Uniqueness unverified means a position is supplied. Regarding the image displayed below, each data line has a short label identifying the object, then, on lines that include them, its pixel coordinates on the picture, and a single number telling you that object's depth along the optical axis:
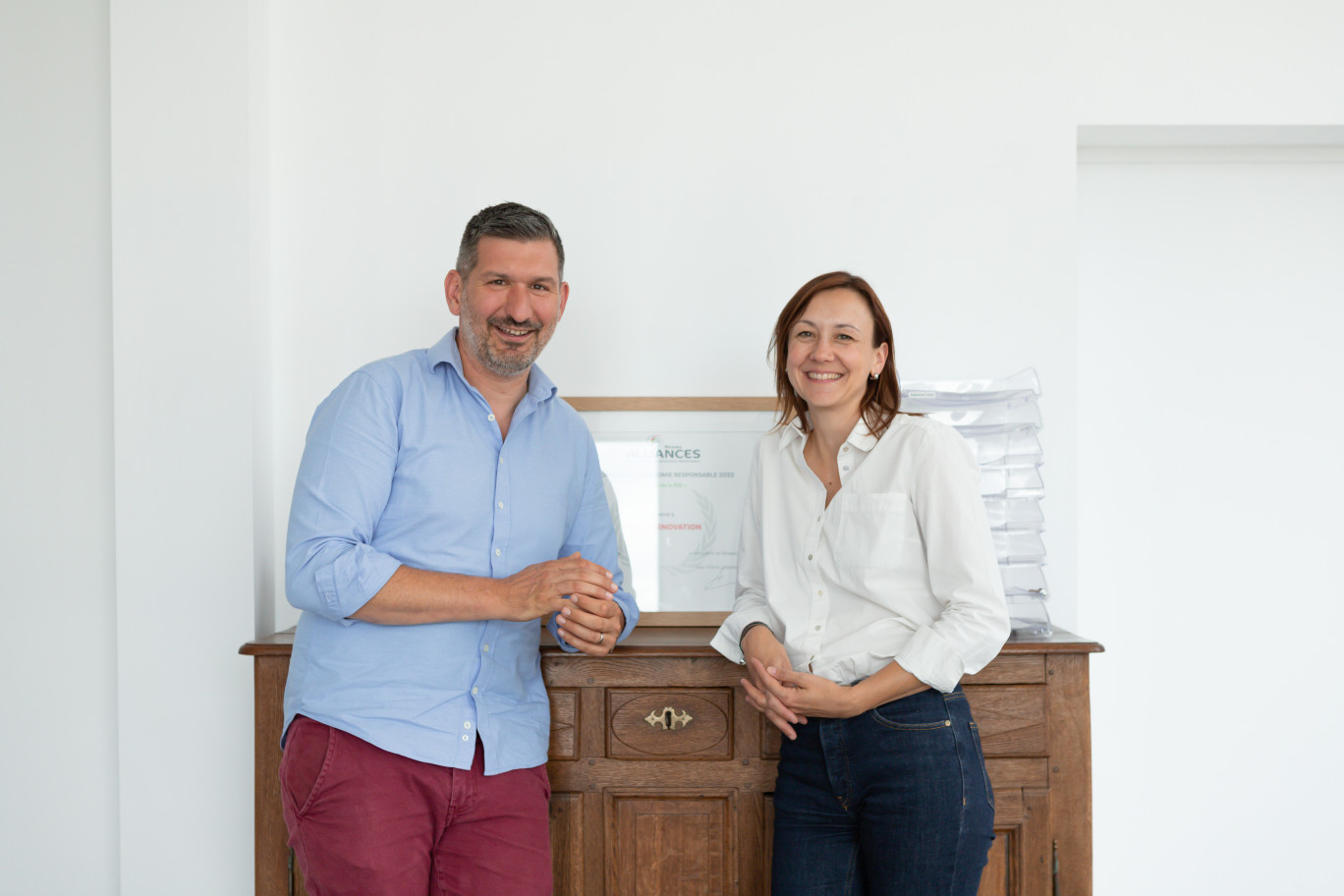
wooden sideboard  1.92
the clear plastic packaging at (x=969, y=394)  2.19
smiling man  1.57
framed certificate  2.38
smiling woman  1.53
